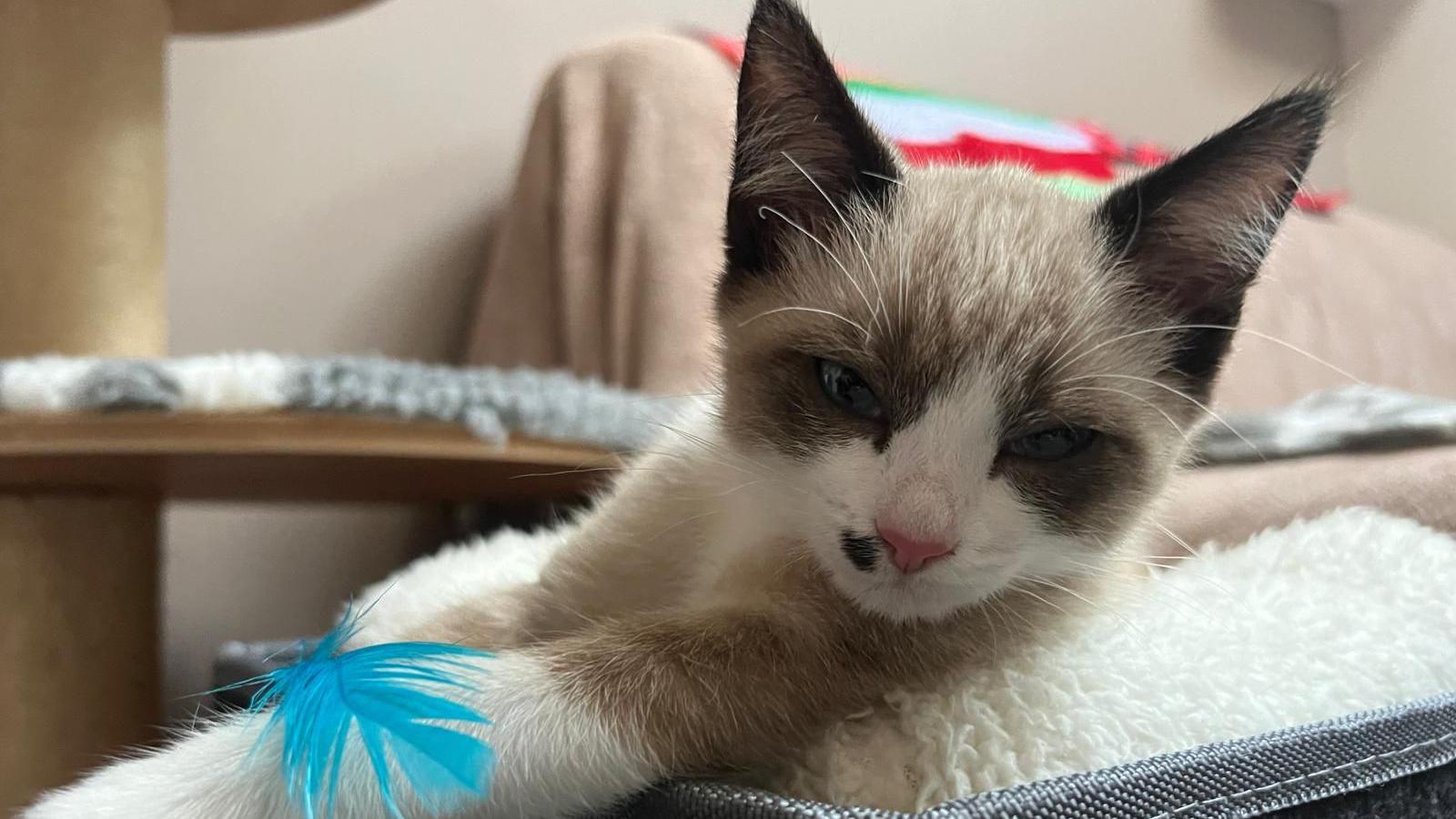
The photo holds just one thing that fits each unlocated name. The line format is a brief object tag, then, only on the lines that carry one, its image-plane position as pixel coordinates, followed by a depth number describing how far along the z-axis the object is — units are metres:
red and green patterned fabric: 0.48
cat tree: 0.32
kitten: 0.19
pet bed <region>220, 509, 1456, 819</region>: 0.17
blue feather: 0.17
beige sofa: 0.46
